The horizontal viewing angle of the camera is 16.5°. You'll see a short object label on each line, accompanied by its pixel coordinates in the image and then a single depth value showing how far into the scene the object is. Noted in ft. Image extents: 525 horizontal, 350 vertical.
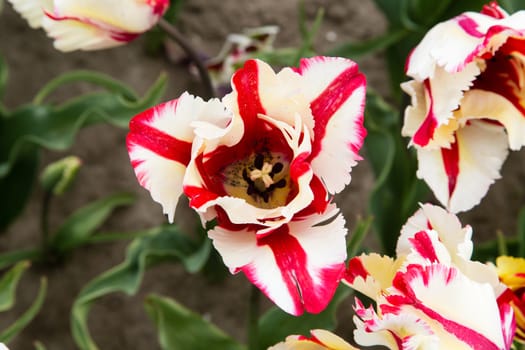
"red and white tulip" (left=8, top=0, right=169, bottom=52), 3.18
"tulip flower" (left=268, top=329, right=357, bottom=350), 2.79
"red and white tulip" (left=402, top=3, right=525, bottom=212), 3.05
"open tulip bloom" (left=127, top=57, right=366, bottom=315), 2.81
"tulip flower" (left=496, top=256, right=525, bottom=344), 2.93
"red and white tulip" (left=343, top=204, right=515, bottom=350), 2.68
